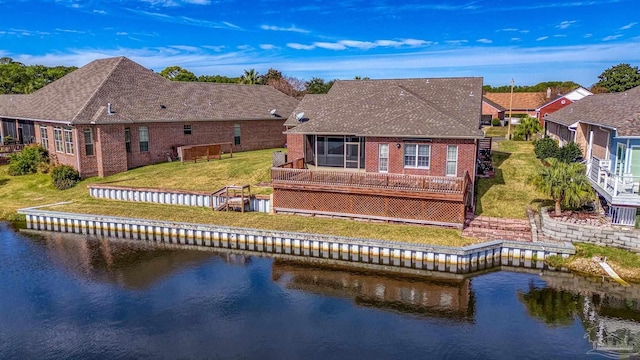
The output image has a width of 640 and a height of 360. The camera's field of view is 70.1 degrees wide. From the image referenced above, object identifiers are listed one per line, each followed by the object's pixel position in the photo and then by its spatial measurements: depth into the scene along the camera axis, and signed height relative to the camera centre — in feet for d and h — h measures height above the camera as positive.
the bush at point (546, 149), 99.96 -6.42
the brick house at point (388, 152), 67.87 -5.76
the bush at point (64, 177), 98.22 -12.20
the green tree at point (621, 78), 241.14 +22.29
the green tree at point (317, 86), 235.83 +17.98
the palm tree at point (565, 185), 63.26 -9.10
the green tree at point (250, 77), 215.20 +20.36
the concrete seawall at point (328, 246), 58.90 -17.51
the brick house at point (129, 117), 102.37 +0.89
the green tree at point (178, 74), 249.55 +26.53
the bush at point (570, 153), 93.09 -6.73
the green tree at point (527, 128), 147.23 -2.60
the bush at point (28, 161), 109.19 -9.72
